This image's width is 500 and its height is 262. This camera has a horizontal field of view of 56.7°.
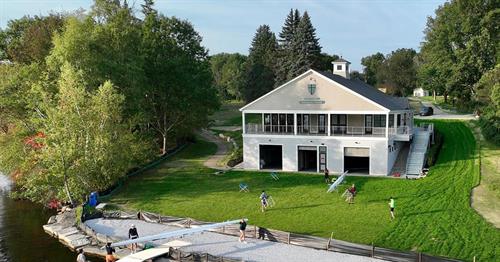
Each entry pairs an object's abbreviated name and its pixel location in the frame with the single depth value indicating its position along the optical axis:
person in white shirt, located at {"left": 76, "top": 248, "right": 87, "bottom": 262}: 22.32
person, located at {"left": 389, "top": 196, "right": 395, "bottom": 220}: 27.44
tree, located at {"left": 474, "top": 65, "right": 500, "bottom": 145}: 41.88
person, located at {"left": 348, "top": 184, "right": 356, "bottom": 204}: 30.77
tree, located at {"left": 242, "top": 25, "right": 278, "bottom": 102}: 89.81
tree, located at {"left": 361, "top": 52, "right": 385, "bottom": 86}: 123.38
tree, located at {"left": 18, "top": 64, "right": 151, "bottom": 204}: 34.28
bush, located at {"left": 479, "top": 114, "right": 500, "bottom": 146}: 42.38
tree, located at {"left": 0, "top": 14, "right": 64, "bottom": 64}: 45.78
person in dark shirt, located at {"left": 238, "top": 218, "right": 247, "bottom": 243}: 24.30
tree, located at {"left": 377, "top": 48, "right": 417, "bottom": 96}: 99.25
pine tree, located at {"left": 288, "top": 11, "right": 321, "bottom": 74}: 78.19
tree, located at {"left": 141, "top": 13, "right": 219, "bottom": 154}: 50.06
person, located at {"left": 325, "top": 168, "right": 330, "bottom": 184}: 36.12
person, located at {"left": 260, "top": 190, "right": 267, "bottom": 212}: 29.83
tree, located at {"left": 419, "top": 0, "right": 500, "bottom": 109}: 57.38
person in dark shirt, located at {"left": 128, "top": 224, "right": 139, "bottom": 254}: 24.17
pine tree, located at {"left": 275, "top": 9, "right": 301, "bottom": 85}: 80.38
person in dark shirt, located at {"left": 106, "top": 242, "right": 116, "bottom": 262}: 21.69
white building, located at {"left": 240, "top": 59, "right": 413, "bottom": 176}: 38.91
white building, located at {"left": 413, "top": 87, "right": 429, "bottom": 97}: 134.25
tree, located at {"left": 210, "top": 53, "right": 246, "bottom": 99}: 114.15
